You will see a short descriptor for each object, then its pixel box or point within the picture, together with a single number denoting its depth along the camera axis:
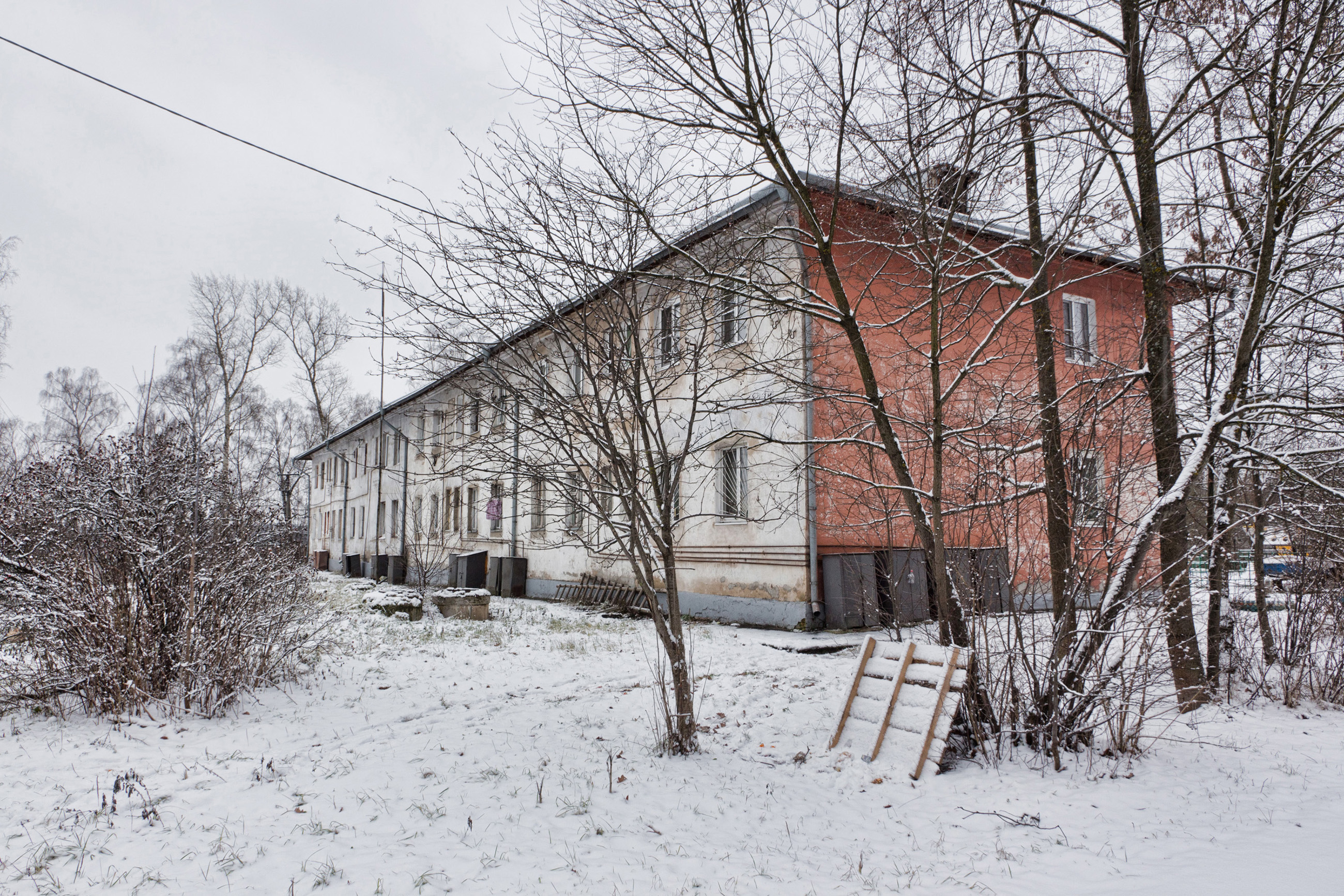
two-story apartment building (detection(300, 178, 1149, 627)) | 5.20
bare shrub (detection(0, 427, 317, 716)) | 5.79
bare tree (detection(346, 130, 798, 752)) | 4.93
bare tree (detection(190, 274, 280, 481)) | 31.38
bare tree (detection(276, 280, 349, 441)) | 34.19
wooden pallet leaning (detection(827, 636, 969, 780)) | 4.73
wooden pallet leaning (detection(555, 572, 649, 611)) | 14.40
